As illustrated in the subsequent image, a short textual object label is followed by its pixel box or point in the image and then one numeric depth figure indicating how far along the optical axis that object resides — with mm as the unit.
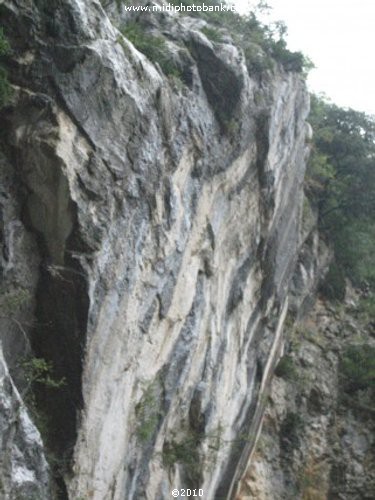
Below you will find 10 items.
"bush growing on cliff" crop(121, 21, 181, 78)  11352
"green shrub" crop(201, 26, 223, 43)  13324
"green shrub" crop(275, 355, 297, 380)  19812
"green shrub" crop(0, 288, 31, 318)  8555
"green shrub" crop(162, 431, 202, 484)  12695
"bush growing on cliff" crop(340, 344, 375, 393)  20262
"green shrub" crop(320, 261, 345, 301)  23188
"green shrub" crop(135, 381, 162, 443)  10922
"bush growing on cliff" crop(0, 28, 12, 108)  8508
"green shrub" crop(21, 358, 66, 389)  8760
